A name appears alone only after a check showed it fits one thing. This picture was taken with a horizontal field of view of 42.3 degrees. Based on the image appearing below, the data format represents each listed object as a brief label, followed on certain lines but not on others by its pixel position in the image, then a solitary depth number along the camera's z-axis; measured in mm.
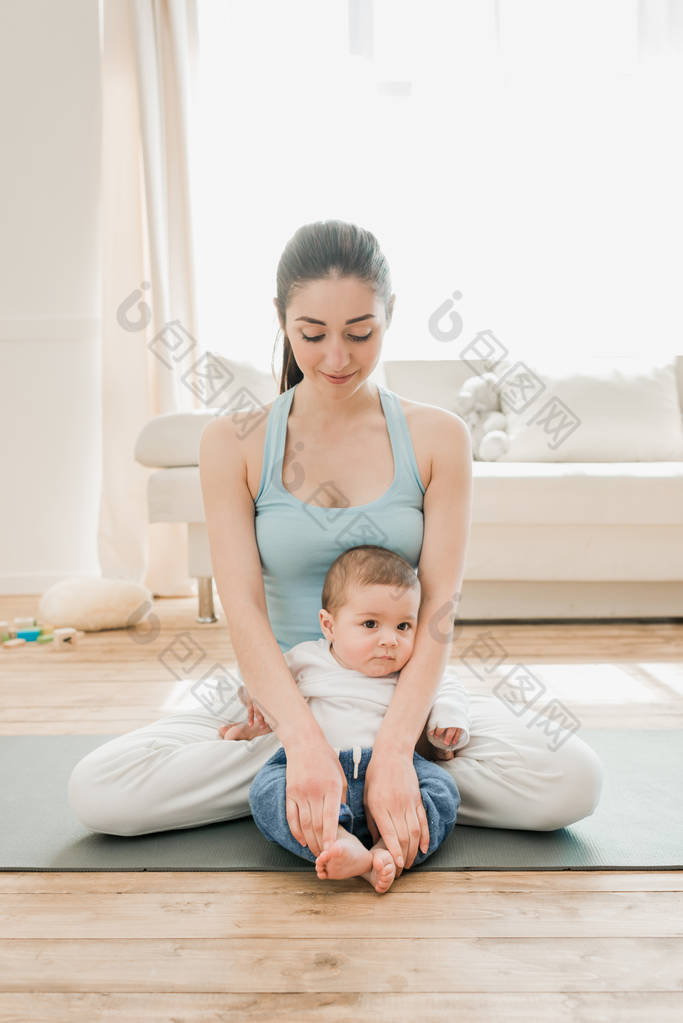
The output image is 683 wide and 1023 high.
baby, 1142
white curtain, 3621
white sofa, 2711
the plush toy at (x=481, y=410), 3213
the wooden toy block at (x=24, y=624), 2834
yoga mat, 1162
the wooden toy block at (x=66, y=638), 2695
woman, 1150
